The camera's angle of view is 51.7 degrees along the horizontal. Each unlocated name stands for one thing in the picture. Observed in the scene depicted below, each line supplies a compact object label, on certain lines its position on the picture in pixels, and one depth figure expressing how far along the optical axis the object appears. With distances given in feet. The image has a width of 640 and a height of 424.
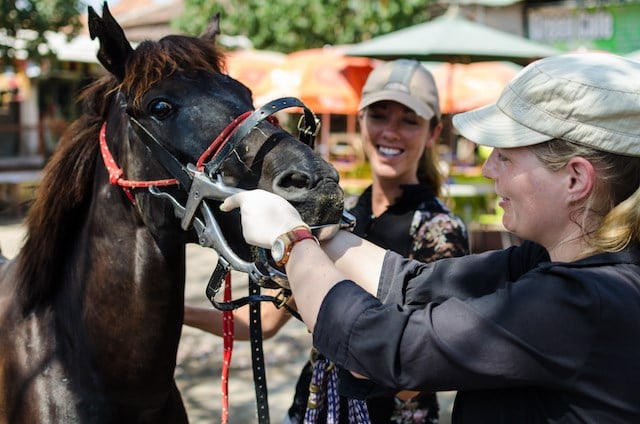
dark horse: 5.88
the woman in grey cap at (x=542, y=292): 3.89
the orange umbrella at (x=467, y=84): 27.50
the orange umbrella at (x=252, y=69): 34.71
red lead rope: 6.07
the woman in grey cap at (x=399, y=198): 7.36
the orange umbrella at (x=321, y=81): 30.19
